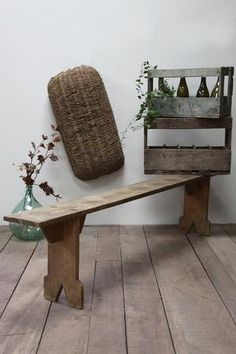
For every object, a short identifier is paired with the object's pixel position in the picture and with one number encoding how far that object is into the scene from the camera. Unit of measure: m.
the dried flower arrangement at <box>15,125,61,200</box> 2.97
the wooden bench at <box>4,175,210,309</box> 1.88
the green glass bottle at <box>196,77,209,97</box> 2.98
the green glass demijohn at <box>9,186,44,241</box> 2.95
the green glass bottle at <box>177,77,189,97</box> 3.01
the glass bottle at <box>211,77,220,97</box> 2.85
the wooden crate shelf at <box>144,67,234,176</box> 2.62
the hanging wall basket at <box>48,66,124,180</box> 2.97
